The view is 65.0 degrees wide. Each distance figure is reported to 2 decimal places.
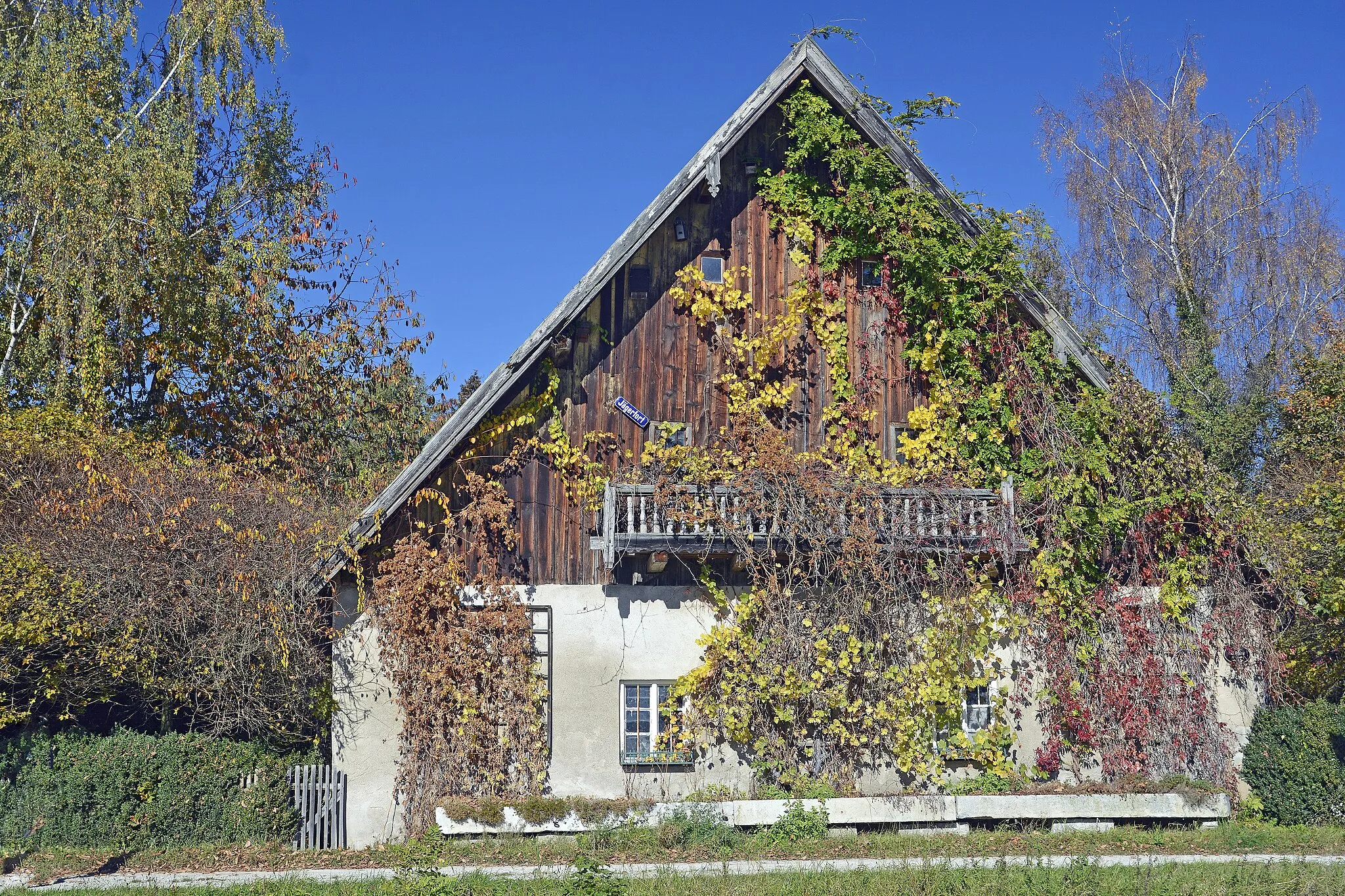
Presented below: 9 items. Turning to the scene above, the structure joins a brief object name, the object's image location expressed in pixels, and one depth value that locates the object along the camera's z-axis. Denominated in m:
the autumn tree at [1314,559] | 14.37
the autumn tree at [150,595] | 13.67
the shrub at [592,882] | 10.38
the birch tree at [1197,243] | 28.95
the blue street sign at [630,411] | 15.97
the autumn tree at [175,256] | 19.94
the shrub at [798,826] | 13.98
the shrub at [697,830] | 13.59
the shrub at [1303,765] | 14.86
